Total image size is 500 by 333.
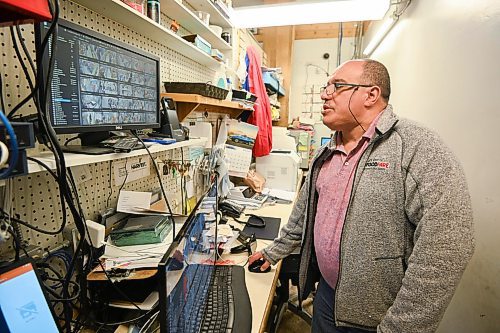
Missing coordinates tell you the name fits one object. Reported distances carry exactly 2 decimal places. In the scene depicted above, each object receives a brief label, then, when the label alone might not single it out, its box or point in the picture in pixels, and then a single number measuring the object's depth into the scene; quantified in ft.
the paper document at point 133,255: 3.08
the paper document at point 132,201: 4.07
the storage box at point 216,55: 6.28
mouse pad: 5.91
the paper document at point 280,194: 8.81
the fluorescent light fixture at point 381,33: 8.70
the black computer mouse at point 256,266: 4.50
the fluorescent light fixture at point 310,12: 6.46
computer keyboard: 2.33
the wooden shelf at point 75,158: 2.04
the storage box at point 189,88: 5.03
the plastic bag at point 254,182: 8.85
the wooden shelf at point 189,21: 4.80
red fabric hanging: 9.50
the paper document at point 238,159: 8.20
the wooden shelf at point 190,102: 4.97
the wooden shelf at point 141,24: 3.31
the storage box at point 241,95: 7.91
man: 2.89
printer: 9.65
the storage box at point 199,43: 5.39
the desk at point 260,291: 3.34
